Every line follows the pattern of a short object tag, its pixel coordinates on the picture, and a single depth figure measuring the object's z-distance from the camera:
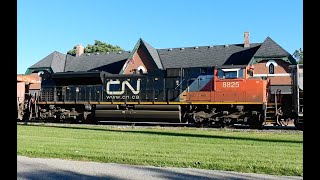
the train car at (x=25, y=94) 22.58
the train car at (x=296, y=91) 14.94
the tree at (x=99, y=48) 68.12
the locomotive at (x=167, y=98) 18.41
